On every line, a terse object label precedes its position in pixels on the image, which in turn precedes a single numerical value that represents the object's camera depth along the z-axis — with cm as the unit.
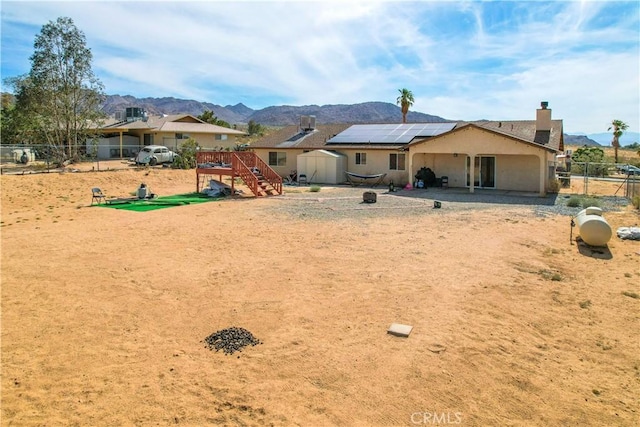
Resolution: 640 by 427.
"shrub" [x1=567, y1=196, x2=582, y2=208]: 1894
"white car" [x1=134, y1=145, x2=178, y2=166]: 3600
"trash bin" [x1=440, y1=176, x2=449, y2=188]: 2762
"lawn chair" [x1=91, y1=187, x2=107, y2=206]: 2069
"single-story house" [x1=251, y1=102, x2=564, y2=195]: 2362
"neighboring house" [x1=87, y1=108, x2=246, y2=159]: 4275
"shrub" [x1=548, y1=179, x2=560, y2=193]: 2484
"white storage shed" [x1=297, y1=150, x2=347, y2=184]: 3008
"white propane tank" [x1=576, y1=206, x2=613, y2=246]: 1149
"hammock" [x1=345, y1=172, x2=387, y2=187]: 2898
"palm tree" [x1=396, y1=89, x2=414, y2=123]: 4969
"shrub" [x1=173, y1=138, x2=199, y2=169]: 3408
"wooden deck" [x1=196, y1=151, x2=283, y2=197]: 2316
